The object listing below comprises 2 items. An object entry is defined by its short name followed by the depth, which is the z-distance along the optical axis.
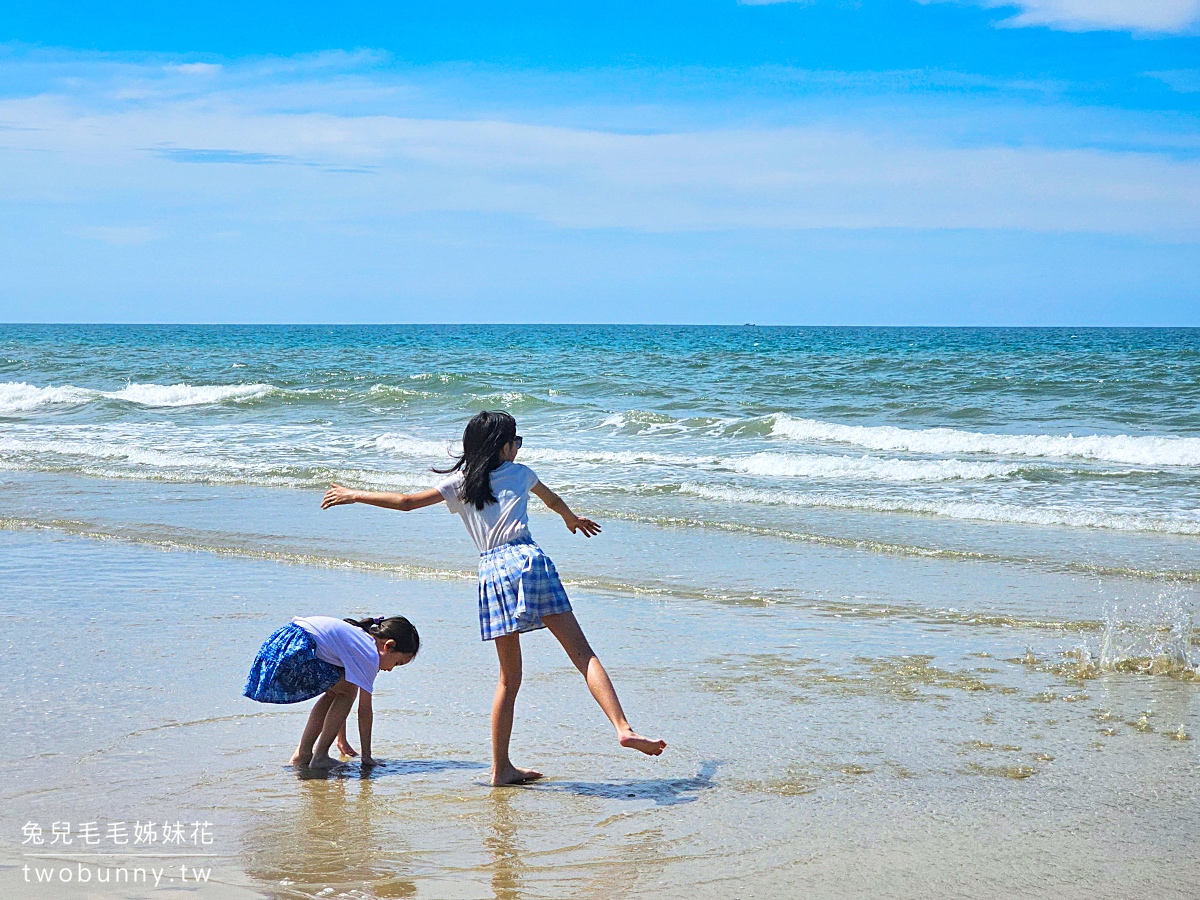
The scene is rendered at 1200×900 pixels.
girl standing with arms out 4.57
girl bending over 4.63
